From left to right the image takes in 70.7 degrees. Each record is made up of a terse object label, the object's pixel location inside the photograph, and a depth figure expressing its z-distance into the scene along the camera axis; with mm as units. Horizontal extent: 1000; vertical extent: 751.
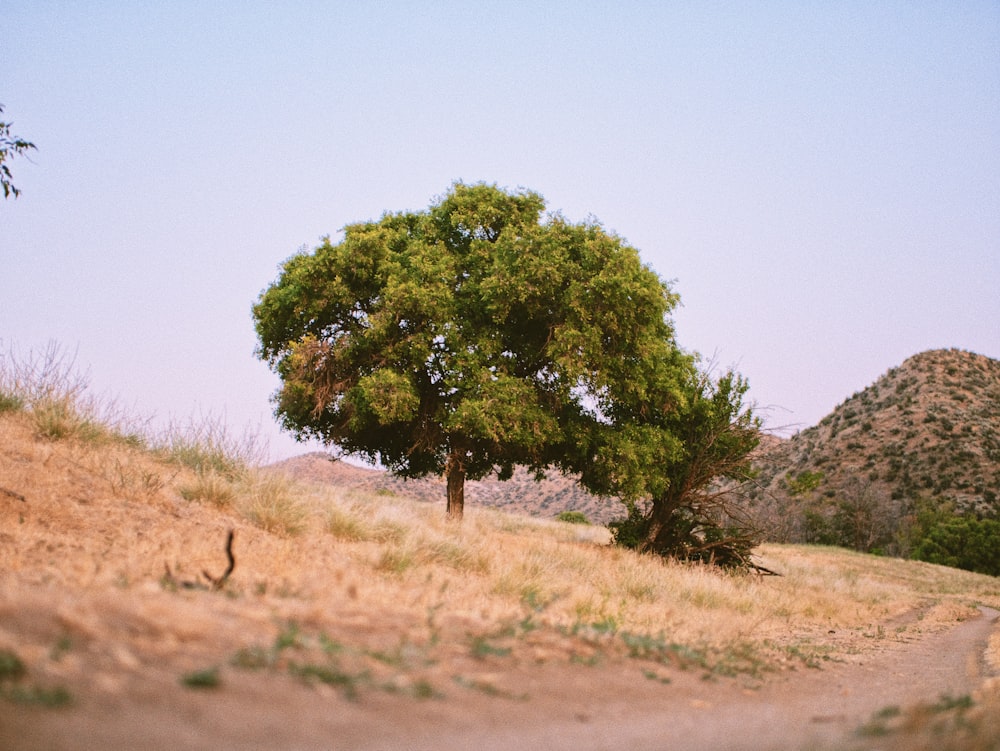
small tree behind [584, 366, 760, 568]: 18766
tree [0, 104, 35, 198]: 9227
